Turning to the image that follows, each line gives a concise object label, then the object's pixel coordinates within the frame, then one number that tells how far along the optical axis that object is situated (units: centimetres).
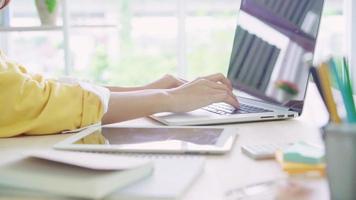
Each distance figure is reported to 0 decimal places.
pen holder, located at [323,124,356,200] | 63
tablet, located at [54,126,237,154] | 86
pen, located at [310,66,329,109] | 71
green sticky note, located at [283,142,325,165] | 74
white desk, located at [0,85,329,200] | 71
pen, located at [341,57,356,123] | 70
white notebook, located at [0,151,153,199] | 67
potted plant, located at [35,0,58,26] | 226
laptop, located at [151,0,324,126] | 109
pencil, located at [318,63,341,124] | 70
